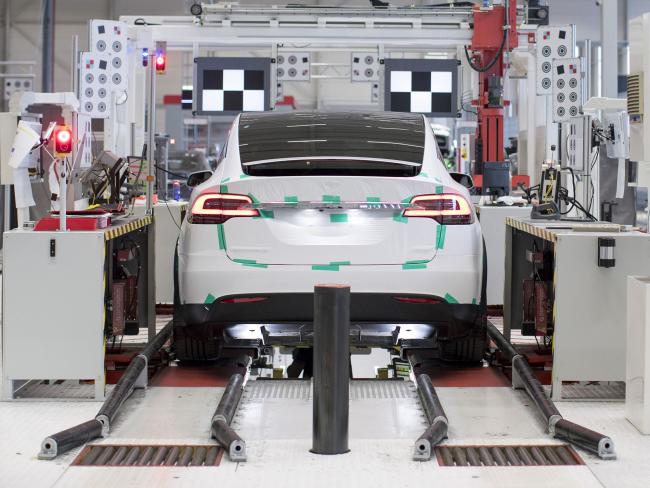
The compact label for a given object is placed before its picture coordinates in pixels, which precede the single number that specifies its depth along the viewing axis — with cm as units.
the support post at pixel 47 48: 2397
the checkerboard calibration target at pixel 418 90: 1352
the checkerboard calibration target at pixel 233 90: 1355
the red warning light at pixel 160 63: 1208
